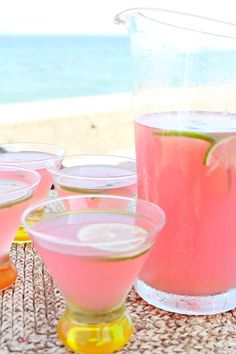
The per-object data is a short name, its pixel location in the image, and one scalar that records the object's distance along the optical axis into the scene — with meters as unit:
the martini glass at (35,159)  0.84
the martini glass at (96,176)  0.80
